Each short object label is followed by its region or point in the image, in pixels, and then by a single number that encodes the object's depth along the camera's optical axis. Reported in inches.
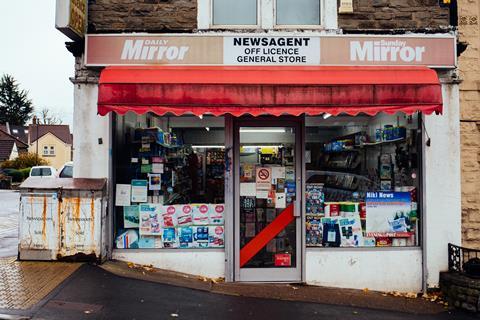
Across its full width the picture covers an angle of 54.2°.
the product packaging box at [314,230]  279.7
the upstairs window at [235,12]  279.6
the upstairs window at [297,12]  279.9
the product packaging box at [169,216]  277.6
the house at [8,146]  2293.3
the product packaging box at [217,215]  278.1
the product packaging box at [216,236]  276.7
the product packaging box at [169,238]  275.9
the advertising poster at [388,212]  281.7
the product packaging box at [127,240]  273.6
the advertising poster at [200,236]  276.8
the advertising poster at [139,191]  276.7
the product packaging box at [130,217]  276.4
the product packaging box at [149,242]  274.8
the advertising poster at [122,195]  273.9
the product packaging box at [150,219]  275.7
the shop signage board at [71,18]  239.9
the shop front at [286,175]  266.4
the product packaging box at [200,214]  278.5
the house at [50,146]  2564.0
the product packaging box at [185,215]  278.8
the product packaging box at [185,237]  276.5
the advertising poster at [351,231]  281.0
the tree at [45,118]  3462.4
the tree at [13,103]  2780.5
